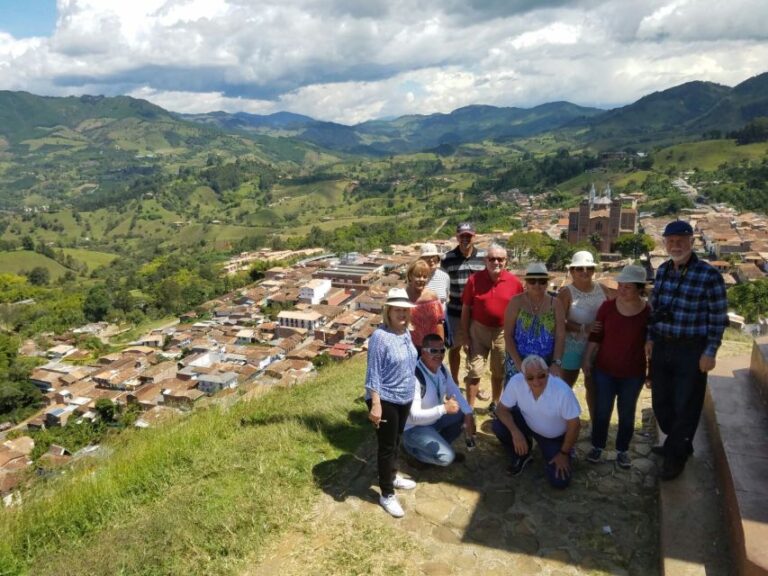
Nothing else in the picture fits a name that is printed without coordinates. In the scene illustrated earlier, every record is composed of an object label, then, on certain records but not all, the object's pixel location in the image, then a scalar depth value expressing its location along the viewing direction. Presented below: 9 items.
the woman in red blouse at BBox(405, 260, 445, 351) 3.67
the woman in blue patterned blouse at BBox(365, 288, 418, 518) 3.02
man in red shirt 3.87
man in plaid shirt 2.90
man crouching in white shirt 3.20
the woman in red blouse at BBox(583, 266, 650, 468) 3.25
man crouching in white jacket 3.39
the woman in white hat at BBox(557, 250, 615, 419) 3.48
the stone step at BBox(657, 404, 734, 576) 2.51
